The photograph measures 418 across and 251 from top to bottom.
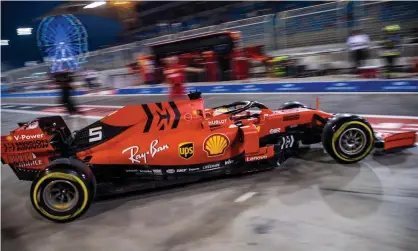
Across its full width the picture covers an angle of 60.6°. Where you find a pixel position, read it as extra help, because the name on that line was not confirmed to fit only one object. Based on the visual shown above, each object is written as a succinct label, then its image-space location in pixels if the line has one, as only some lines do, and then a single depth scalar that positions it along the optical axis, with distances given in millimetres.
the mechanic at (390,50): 9898
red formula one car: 4164
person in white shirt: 10984
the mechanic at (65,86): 10359
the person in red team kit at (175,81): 10344
